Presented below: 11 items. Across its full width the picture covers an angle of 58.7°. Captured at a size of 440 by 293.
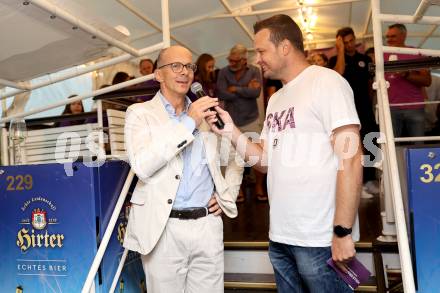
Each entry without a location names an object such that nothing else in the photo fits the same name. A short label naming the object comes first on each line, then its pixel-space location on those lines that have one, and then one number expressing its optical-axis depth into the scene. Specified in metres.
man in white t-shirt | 1.34
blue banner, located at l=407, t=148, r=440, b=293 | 1.56
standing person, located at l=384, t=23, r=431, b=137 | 3.16
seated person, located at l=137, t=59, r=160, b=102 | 4.16
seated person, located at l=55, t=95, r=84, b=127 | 4.29
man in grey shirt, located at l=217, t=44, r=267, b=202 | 3.97
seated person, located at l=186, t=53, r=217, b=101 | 3.87
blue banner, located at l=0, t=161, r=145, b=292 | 1.84
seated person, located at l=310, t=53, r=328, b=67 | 4.37
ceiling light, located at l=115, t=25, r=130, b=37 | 1.95
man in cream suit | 1.56
